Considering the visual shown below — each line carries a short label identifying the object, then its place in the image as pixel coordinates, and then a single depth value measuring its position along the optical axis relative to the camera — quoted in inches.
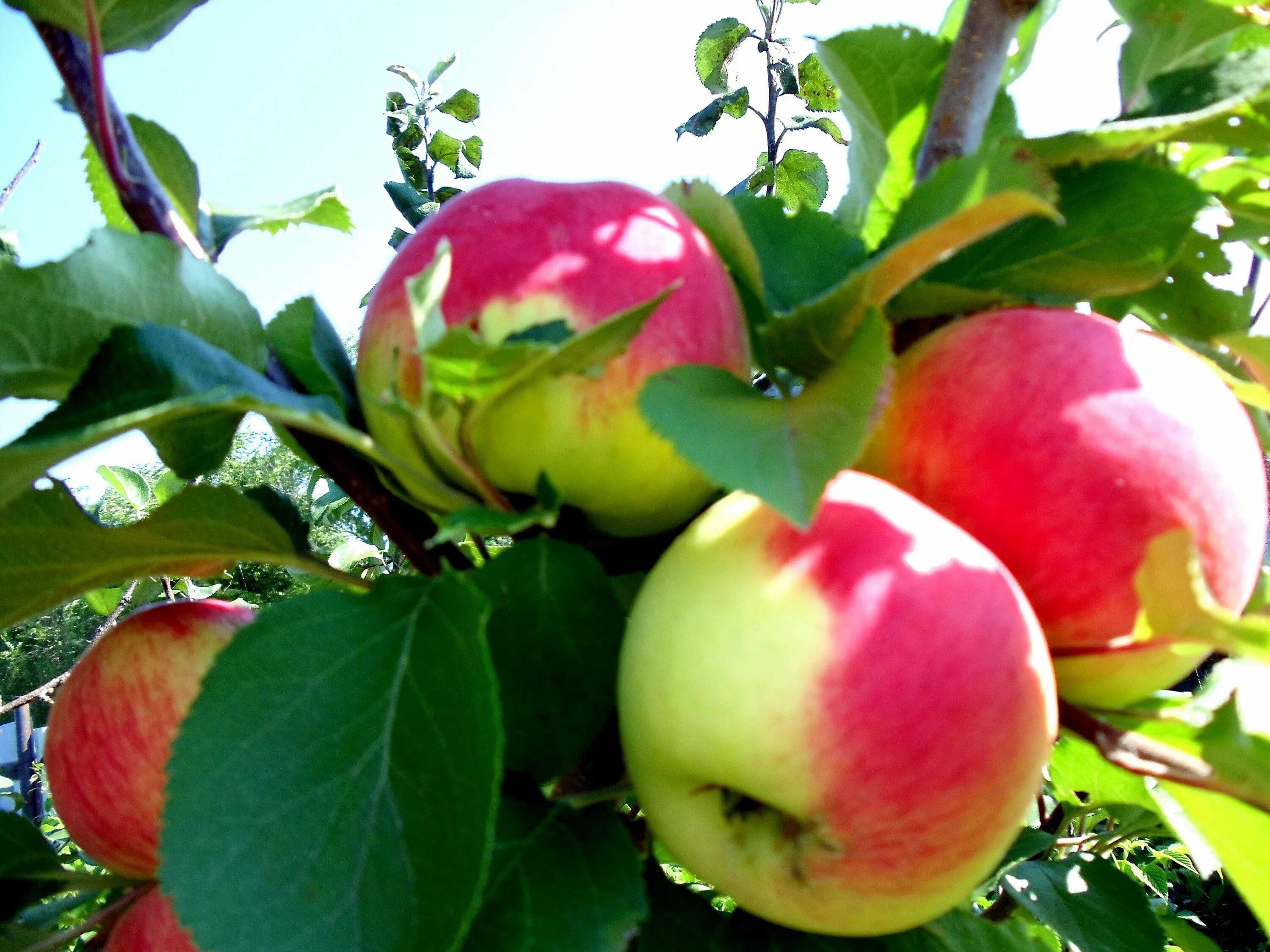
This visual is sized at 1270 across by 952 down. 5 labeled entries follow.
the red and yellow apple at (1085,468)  14.0
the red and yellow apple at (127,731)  21.4
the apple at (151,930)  19.3
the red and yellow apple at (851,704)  12.1
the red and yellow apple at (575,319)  14.6
